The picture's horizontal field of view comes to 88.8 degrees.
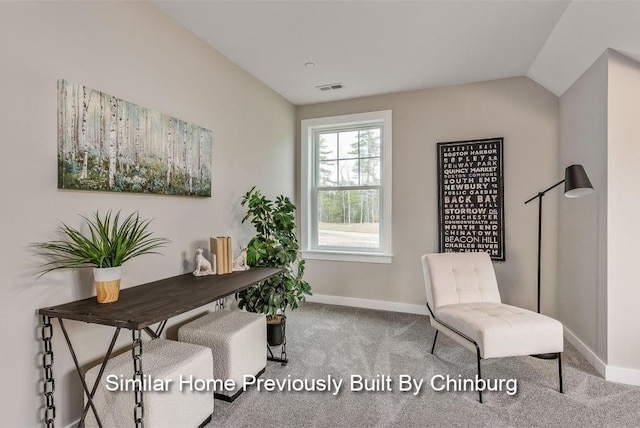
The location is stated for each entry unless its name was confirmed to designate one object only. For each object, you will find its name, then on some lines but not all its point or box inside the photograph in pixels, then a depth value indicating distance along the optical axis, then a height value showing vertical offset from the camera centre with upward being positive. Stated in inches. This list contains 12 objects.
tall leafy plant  107.6 -17.0
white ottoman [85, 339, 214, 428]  59.5 -34.1
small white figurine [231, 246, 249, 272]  101.7 -16.4
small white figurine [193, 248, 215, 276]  92.9 -16.1
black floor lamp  89.9 +7.4
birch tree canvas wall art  66.5 +15.2
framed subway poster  132.8 +5.3
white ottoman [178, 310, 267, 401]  79.7 -33.5
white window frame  150.3 +9.6
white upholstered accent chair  80.0 -28.8
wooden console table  56.1 -18.6
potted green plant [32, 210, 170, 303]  63.2 -8.2
